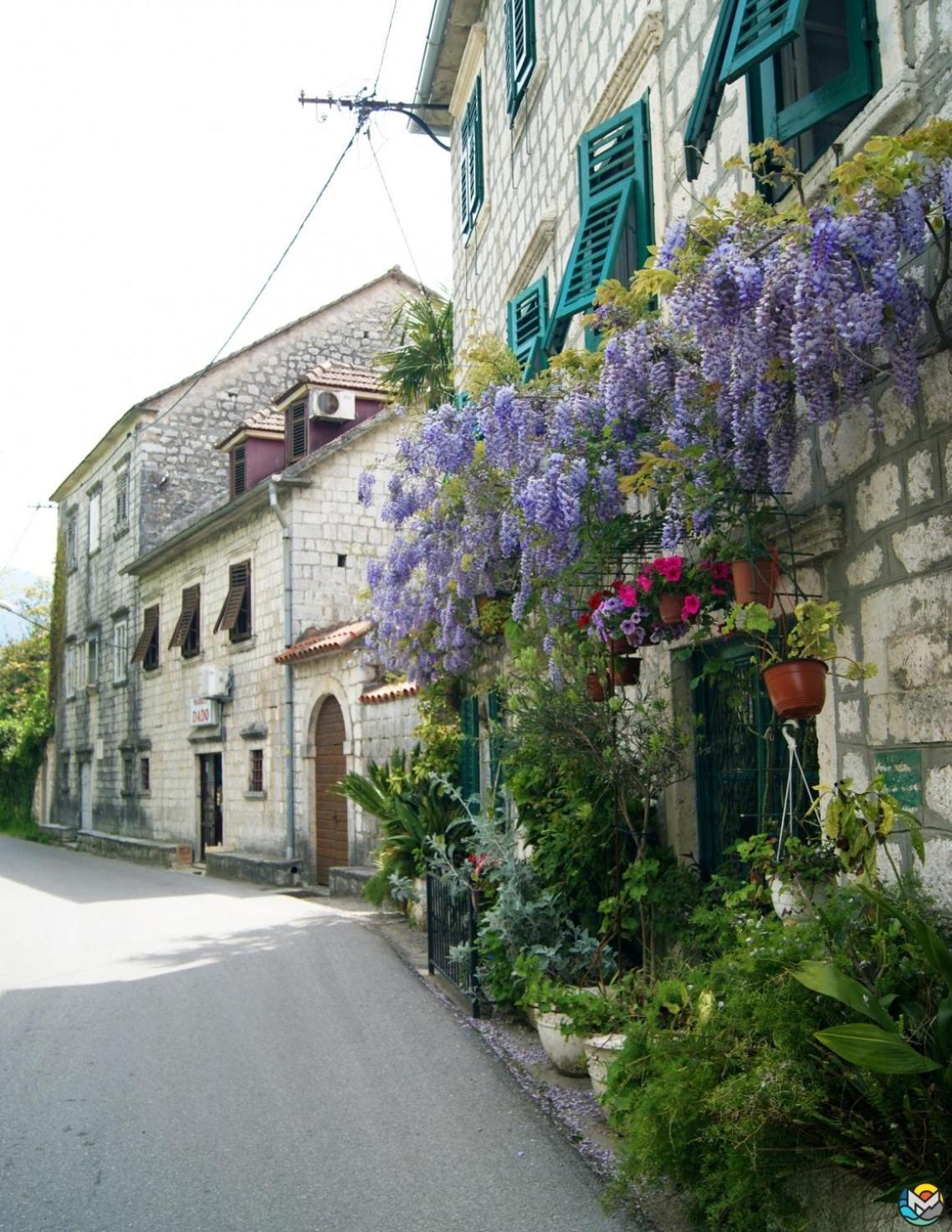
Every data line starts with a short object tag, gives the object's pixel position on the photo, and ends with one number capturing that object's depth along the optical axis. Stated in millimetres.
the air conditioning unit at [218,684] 20125
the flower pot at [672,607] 5477
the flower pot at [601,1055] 4879
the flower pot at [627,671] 6301
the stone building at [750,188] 4242
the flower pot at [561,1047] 5547
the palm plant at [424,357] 14664
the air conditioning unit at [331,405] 19141
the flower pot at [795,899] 4250
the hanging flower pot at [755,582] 4902
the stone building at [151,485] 23891
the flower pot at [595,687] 6602
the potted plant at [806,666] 4367
